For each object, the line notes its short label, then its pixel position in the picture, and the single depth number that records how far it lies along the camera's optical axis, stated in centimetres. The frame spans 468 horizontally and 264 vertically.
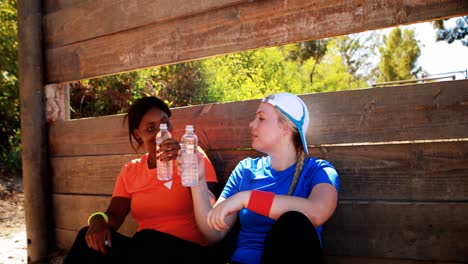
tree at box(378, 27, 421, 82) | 2956
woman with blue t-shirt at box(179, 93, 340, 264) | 202
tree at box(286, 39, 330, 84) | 1041
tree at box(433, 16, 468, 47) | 1595
